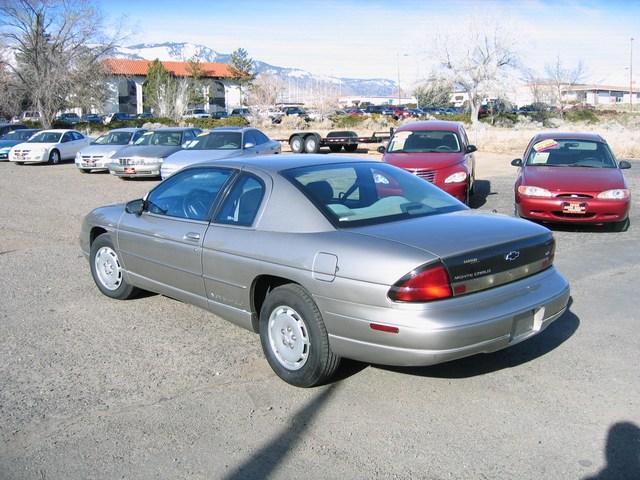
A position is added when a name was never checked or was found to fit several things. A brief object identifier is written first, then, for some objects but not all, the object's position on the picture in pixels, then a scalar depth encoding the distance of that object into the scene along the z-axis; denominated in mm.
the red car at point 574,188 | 9930
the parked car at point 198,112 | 74650
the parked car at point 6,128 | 33562
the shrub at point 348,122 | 47416
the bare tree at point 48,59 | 44438
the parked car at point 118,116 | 66338
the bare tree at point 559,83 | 71262
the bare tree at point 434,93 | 65375
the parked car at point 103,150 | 20609
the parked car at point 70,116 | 67769
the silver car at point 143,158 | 18312
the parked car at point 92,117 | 63438
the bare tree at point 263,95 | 61844
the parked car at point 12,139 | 27031
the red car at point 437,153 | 11812
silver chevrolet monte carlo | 3984
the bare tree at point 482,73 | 60594
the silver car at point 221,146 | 16938
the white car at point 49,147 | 24516
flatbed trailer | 28297
